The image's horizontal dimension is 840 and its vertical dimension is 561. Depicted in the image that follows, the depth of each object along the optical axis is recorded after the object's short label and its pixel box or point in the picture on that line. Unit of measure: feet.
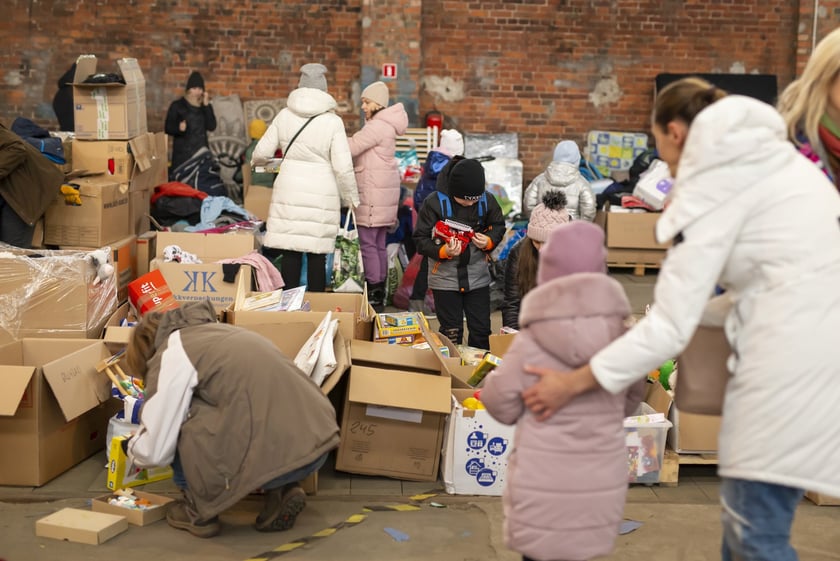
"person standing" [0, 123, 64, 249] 19.66
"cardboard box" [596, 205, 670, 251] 31.76
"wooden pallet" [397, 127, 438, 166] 35.37
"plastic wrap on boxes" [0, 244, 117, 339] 17.24
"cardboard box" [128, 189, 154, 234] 23.02
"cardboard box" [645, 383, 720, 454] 15.25
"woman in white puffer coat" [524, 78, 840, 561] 7.61
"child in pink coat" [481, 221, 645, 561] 8.46
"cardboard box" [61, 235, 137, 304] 21.09
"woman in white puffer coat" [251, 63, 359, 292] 21.88
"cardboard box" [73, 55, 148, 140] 22.34
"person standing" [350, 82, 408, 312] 24.71
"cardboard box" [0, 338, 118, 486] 14.40
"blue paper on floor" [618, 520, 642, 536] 13.61
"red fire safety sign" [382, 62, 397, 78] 35.29
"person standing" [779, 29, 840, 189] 8.41
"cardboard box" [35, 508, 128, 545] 12.84
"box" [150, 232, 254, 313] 19.57
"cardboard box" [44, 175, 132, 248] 21.06
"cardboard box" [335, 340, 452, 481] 14.73
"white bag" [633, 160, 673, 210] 18.83
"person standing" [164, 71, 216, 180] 32.58
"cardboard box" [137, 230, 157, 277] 22.76
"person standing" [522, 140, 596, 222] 26.30
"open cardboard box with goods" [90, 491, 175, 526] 13.43
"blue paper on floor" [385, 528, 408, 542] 13.25
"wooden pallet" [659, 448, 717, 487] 15.33
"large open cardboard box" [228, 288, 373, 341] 15.97
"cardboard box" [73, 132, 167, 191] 22.49
